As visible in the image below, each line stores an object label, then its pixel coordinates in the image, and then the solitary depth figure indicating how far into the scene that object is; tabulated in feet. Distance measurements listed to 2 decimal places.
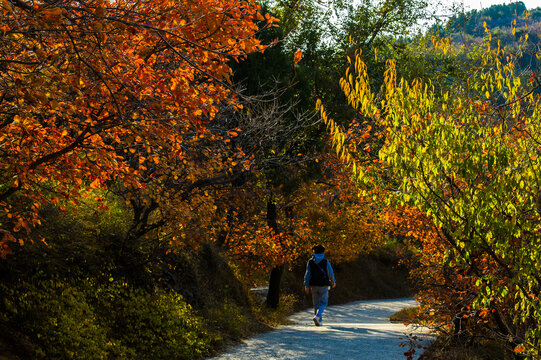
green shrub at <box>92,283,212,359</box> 55.21
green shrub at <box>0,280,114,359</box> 45.47
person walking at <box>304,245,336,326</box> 88.99
